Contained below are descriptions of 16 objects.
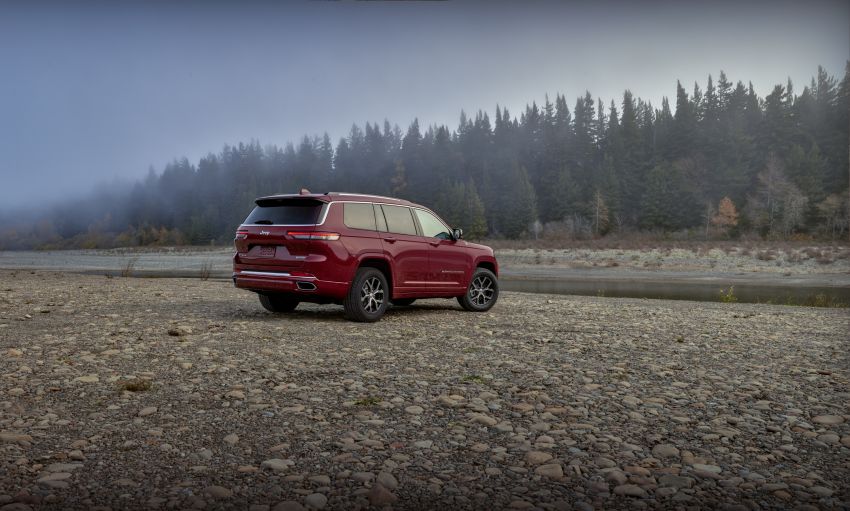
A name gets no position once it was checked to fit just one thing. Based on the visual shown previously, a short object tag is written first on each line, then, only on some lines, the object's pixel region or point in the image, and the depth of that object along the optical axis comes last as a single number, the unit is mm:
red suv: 8320
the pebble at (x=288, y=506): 2547
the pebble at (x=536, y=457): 3174
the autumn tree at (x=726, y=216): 65250
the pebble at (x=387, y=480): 2802
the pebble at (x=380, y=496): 2619
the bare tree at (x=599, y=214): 72375
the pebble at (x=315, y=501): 2596
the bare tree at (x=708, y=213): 65875
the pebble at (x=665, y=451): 3298
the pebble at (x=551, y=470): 2990
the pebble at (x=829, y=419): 3958
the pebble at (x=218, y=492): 2680
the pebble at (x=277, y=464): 3021
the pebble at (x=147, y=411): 3943
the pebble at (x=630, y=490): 2762
